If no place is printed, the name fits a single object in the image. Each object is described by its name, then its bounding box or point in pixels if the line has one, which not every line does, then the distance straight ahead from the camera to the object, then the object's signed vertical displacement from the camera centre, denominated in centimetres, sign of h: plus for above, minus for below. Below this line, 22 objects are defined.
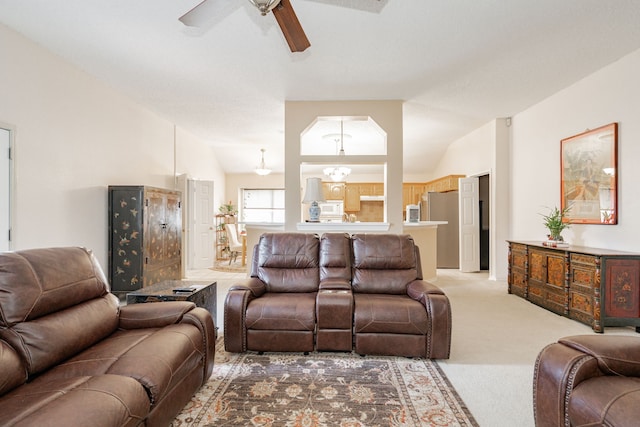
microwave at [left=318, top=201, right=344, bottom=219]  936 +15
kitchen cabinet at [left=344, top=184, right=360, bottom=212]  938 +49
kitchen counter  456 -25
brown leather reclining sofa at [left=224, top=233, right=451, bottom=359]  247 -86
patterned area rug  179 -119
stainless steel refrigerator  696 -29
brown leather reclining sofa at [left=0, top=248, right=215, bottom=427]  118 -70
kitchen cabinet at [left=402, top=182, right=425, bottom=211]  892 +64
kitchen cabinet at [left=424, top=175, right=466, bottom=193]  694 +73
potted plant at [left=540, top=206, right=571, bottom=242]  401 -11
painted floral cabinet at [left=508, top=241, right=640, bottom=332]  313 -77
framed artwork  352 +48
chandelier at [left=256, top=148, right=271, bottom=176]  805 +117
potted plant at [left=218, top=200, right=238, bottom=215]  877 +14
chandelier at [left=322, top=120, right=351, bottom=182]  686 +96
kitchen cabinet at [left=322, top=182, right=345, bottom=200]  937 +70
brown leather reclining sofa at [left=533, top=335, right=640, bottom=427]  117 -70
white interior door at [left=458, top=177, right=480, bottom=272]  649 -21
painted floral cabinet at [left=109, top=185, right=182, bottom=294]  420 -33
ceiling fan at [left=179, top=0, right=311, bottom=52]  182 +128
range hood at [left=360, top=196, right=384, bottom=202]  923 +48
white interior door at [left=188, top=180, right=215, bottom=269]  691 -24
